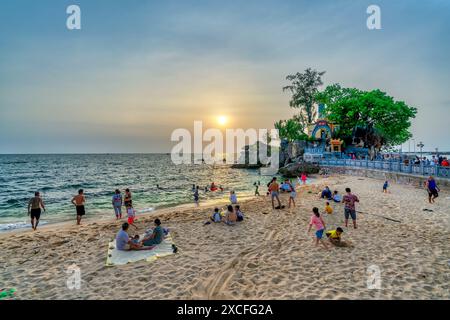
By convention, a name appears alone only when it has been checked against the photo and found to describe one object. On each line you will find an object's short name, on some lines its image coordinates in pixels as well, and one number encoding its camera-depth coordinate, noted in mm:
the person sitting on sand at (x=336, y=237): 8383
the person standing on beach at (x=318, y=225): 8398
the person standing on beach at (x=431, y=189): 13984
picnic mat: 7695
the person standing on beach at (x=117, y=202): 13909
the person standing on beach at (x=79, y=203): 12828
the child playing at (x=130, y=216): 12812
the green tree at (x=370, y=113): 36781
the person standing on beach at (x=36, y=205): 11759
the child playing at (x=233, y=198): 17641
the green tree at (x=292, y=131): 53844
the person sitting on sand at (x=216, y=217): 12125
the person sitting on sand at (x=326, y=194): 17017
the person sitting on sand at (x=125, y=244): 8320
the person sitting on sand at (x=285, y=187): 20734
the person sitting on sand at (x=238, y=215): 12270
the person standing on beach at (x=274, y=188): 14266
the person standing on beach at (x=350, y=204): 10164
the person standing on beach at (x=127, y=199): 13969
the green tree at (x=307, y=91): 57062
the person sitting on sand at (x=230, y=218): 11797
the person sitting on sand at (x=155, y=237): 8719
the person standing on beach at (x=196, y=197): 20975
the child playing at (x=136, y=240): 8413
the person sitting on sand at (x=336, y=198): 15789
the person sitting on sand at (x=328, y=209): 12742
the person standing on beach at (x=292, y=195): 15217
